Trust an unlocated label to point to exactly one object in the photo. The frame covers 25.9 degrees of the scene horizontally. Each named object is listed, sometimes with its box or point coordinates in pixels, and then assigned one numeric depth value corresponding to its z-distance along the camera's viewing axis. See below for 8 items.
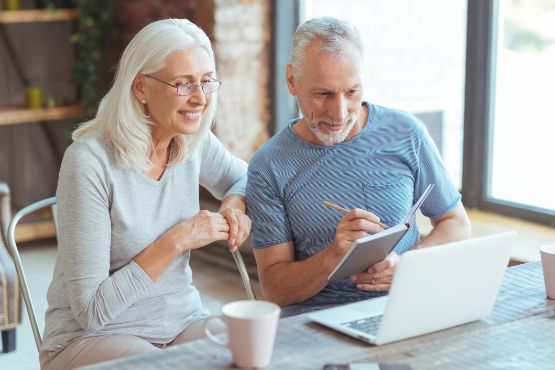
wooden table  1.83
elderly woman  2.20
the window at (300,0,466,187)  3.90
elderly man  2.39
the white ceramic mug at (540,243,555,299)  2.12
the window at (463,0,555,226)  3.58
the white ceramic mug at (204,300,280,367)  1.78
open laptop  1.86
